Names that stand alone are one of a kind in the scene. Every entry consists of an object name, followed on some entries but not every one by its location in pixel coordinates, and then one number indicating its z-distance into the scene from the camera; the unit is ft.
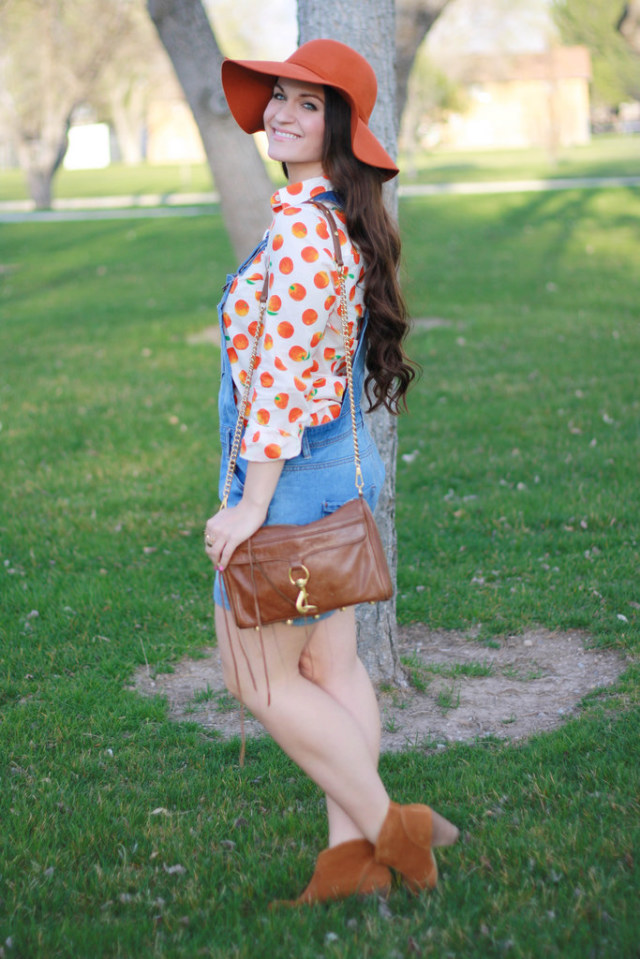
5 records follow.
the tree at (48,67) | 68.85
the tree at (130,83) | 79.87
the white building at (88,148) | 247.91
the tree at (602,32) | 89.56
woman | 7.54
